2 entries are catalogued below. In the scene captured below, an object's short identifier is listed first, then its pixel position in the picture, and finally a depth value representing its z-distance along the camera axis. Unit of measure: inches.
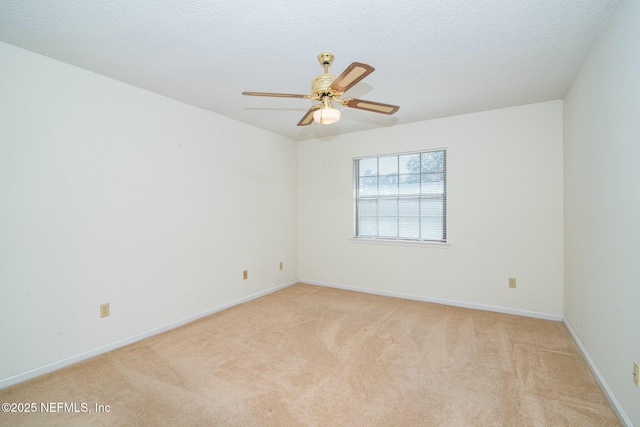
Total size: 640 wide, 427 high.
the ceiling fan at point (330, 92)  66.2
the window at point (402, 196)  158.2
